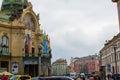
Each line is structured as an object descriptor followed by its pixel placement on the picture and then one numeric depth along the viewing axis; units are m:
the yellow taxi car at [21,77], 21.01
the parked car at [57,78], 18.49
